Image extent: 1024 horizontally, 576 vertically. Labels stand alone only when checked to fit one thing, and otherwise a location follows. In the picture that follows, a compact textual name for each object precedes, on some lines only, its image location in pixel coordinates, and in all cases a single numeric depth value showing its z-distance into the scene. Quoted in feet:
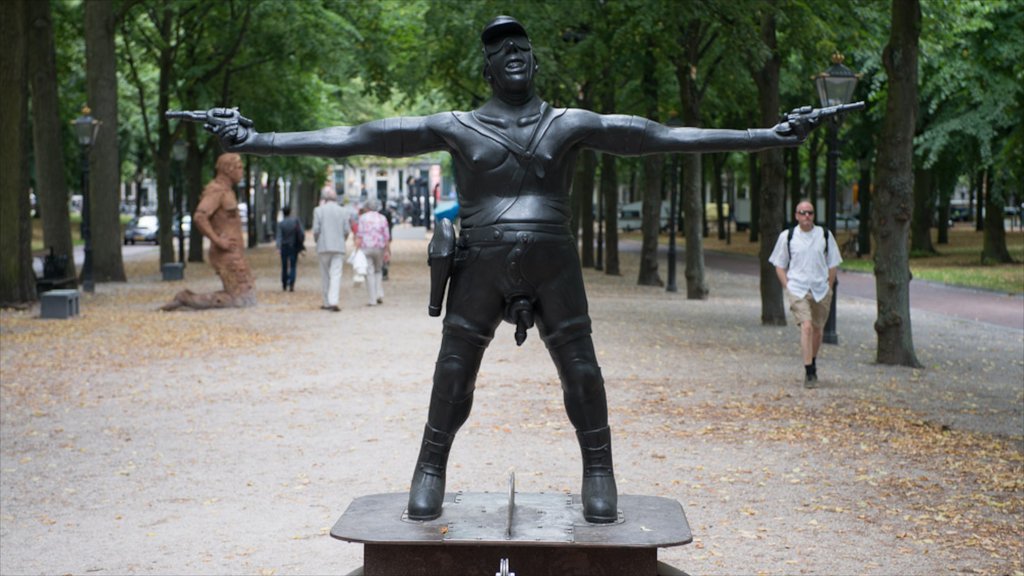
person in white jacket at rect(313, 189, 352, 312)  74.84
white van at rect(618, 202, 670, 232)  268.74
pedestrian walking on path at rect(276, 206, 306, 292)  90.07
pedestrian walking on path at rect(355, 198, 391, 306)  80.02
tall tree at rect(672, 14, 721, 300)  79.82
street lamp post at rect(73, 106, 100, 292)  89.40
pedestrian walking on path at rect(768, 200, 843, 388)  44.98
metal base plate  16.99
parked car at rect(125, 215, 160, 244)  217.56
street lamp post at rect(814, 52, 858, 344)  58.39
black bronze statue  18.24
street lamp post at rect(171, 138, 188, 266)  129.49
